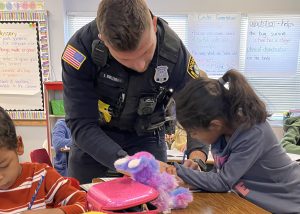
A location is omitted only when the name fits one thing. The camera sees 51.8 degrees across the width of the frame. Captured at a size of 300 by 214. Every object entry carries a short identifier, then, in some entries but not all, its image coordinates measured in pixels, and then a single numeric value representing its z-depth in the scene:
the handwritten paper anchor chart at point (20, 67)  3.63
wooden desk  0.89
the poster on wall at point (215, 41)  3.67
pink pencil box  0.69
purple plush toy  0.81
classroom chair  1.57
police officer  1.18
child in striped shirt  0.83
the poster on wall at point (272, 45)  3.67
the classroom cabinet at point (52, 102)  3.37
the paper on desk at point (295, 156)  2.04
